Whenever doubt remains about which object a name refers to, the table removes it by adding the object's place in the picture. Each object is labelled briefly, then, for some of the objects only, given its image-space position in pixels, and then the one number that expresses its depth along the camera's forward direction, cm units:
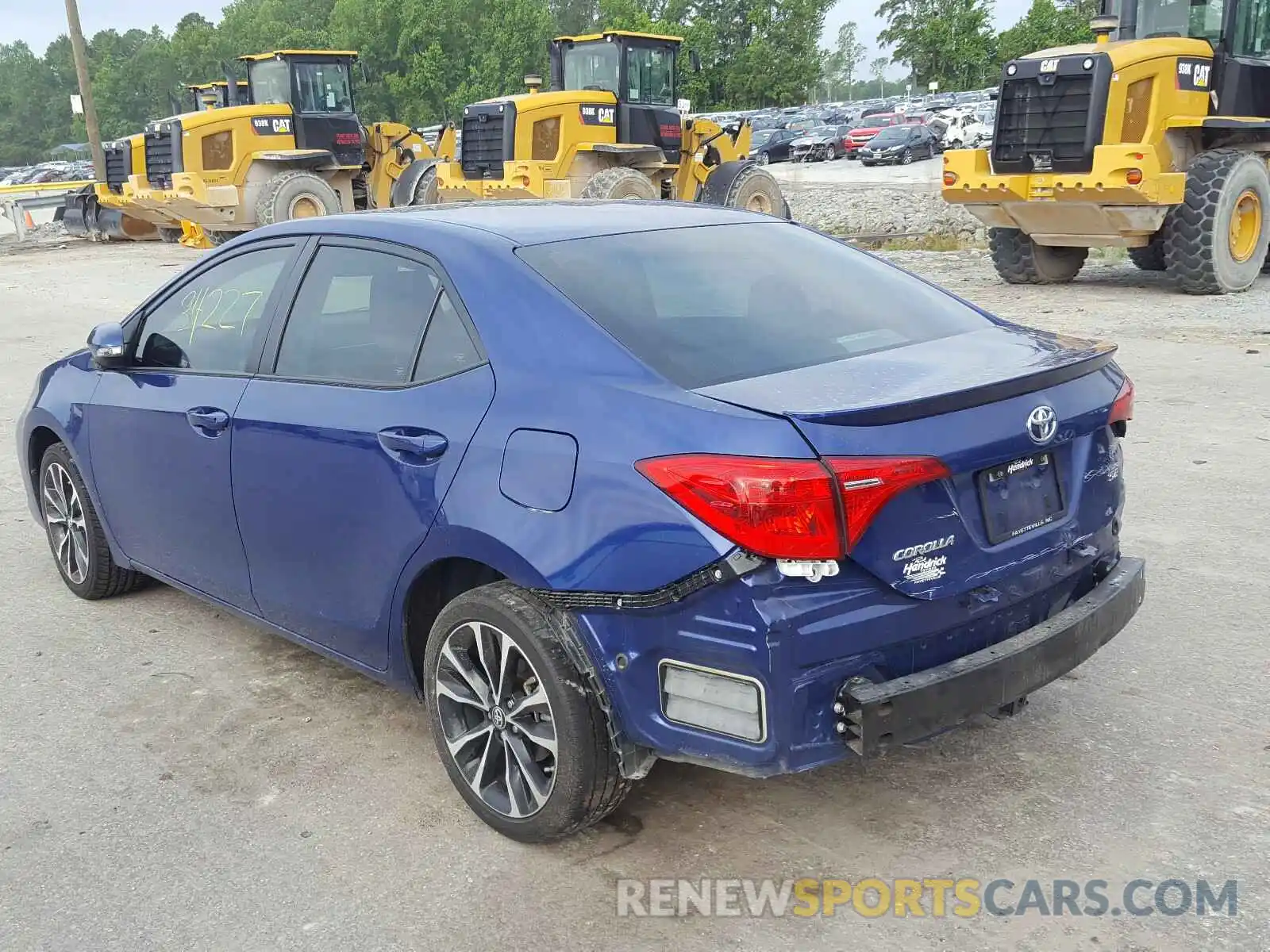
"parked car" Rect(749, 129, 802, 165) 4988
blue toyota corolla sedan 279
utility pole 2843
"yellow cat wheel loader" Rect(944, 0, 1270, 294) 1225
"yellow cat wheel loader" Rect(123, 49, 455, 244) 2180
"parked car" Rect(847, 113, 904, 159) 4903
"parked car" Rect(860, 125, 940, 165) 4253
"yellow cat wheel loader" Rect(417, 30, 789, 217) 1894
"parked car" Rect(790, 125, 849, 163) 4922
